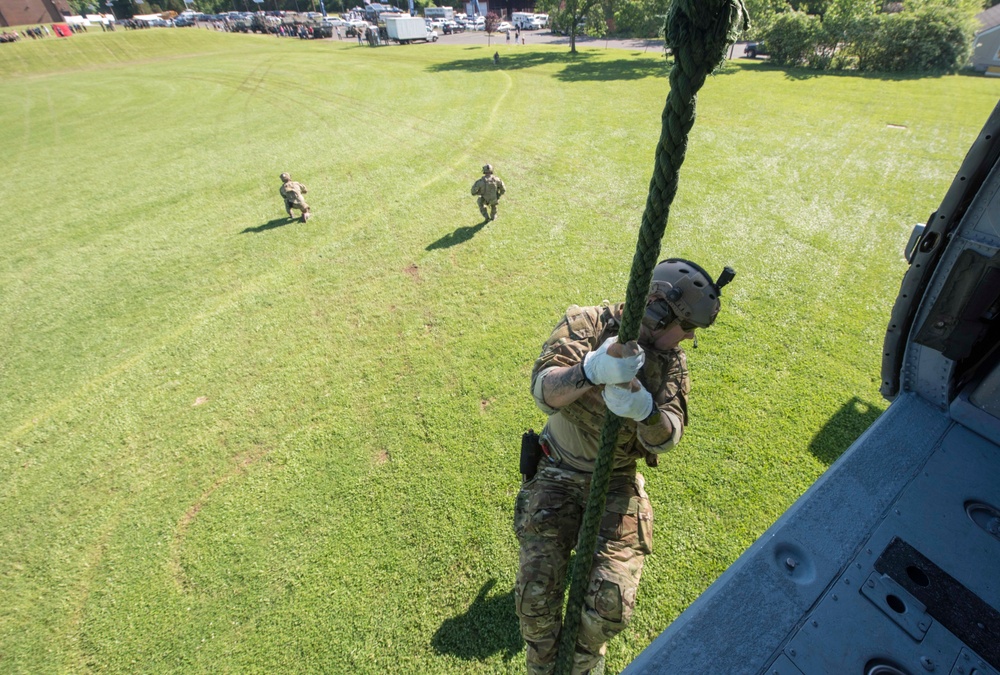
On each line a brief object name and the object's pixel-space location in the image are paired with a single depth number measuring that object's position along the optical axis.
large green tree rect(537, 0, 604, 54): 29.75
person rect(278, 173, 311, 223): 10.30
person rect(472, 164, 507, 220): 9.41
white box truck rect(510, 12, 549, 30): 50.94
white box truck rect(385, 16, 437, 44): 38.97
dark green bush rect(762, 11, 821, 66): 25.45
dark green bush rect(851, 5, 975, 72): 22.73
